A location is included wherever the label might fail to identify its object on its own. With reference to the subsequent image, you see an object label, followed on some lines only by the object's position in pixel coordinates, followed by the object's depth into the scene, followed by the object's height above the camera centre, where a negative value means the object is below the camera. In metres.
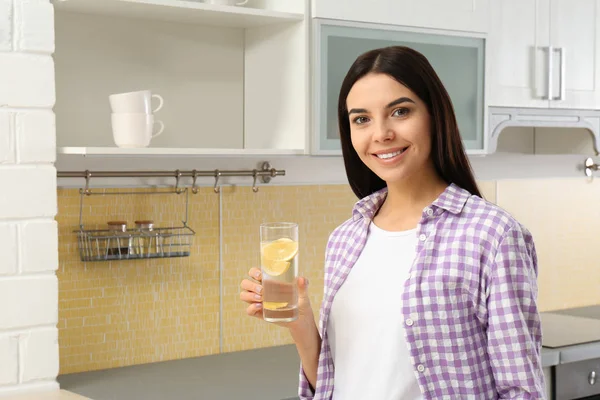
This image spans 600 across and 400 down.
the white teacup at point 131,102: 2.46 +0.16
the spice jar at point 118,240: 2.68 -0.22
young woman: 1.48 -0.19
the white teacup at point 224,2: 2.62 +0.46
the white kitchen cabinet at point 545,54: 3.11 +0.38
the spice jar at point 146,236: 2.73 -0.21
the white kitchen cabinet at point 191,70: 2.65 +0.28
